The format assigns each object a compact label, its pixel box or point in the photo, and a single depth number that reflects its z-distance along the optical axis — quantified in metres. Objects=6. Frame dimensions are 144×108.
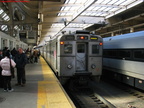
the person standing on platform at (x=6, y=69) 6.47
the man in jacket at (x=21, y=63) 7.48
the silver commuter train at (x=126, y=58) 8.16
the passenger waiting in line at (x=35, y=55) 19.39
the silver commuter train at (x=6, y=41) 11.94
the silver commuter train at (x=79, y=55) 8.66
